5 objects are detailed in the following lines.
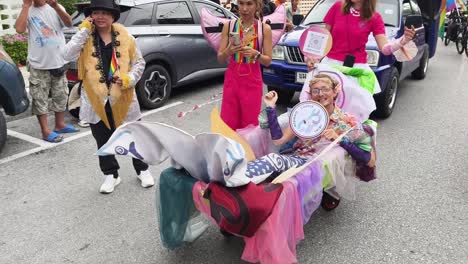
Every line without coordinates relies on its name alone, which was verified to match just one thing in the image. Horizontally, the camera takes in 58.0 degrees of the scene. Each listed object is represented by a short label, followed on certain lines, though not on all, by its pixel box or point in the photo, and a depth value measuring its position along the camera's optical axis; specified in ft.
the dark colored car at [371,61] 18.04
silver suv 20.24
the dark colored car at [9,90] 15.16
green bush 28.60
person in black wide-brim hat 10.94
